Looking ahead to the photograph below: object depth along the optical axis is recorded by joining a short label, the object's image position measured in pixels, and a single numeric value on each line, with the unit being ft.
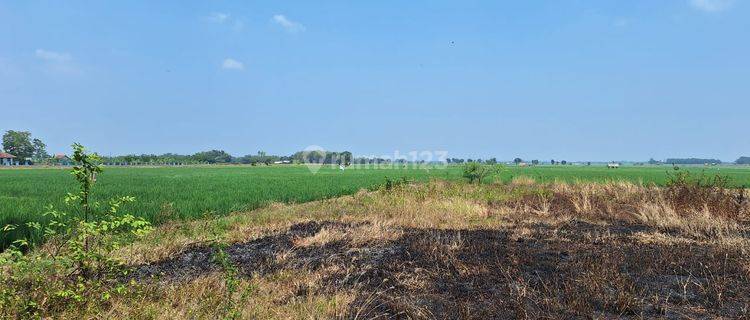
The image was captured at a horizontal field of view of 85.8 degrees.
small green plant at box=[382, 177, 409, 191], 55.04
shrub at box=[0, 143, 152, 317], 10.95
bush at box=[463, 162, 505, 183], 80.71
